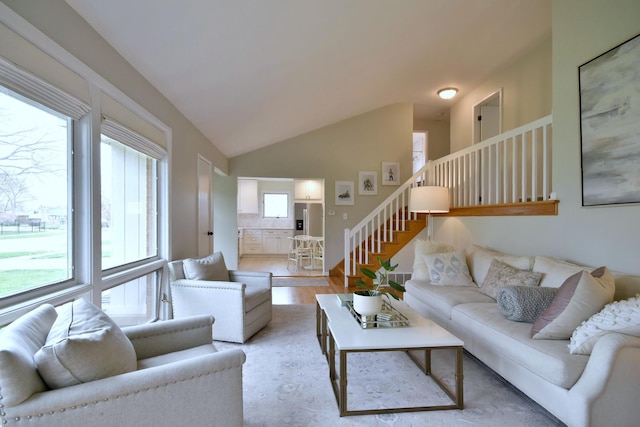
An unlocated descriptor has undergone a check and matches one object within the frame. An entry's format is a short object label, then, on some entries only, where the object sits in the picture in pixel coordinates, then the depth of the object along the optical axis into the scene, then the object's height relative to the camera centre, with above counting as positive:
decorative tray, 2.02 -0.76
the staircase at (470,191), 3.15 +0.29
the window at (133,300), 2.22 -0.73
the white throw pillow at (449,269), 3.16 -0.63
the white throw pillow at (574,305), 1.69 -0.55
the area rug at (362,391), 1.70 -1.20
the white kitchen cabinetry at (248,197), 8.34 +0.45
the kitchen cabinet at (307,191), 7.89 +0.58
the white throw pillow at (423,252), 3.47 -0.48
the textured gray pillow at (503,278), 2.44 -0.57
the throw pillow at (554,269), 2.24 -0.46
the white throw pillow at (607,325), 1.50 -0.59
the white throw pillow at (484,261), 2.71 -0.49
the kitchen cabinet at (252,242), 8.36 -0.83
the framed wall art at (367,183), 6.05 +0.61
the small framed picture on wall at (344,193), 5.99 +0.40
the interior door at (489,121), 5.18 +1.61
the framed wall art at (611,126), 2.12 +0.66
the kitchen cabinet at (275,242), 8.40 -0.83
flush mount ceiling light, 5.21 +2.14
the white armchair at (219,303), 2.65 -0.83
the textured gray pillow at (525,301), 2.01 -0.62
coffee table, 1.72 -0.79
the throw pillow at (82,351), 1.03 -0.50
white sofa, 1.42 -0.84
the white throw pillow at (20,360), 0.92 -0.49
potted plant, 2.04 -0.61
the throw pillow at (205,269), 2.86 -0.56
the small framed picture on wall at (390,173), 6.10 +0.81
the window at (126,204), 2.16 +0.08
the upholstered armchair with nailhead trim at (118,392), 0.95 -0.65
